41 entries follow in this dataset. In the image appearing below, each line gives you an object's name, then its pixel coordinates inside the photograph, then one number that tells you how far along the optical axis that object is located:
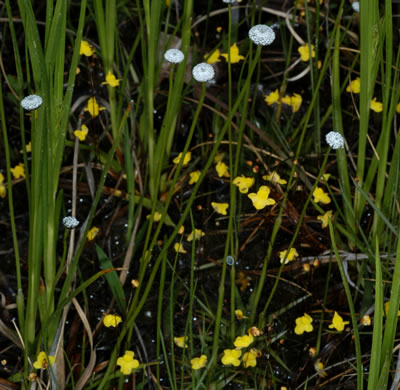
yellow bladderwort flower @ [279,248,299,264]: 0.81
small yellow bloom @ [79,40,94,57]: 0.88
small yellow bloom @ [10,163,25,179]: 0.87
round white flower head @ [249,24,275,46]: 0.71
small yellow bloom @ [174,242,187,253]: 0.81
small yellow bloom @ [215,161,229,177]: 0.86
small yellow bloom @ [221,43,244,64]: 0.89
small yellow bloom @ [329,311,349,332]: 0.79
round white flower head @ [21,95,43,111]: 0.71
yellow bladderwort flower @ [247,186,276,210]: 0.80
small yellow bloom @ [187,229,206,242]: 0.82
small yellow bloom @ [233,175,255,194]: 0.81
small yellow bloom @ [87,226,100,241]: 0.84
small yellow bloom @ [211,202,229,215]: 0.83
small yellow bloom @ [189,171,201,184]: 0.86
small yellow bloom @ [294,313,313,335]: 0.79
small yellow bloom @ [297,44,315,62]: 0.92
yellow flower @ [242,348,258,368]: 0.77
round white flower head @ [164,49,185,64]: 0.73
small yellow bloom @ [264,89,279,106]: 0.91
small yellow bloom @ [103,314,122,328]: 0.78
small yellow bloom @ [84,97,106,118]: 0.87
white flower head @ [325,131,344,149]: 0.73
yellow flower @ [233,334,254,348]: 0.77
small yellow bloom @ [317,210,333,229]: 0.83
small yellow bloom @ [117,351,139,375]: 0.76
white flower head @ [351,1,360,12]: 0.87
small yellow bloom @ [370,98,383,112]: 0.88
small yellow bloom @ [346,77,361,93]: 0.89
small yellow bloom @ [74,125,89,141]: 0.85
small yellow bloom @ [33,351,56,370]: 0.75
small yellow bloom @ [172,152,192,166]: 0.86
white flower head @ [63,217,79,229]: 0.76
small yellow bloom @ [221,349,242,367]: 0.77
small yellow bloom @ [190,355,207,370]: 0.77
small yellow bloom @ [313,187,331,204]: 0.83
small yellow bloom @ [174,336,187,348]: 0.79
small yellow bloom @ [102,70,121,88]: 0.84
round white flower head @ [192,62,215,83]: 0.71
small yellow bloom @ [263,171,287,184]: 0.83
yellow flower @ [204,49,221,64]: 0.90
